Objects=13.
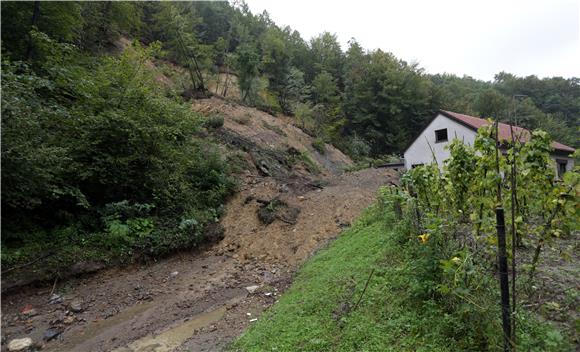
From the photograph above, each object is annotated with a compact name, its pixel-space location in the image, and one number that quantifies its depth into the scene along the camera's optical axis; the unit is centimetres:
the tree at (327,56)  3250
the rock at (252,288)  576
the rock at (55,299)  519
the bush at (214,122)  1405
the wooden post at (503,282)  198
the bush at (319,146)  1908
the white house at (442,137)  1352
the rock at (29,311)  486
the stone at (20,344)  420
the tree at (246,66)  1876
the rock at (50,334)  447
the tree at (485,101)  2679
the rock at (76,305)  511
